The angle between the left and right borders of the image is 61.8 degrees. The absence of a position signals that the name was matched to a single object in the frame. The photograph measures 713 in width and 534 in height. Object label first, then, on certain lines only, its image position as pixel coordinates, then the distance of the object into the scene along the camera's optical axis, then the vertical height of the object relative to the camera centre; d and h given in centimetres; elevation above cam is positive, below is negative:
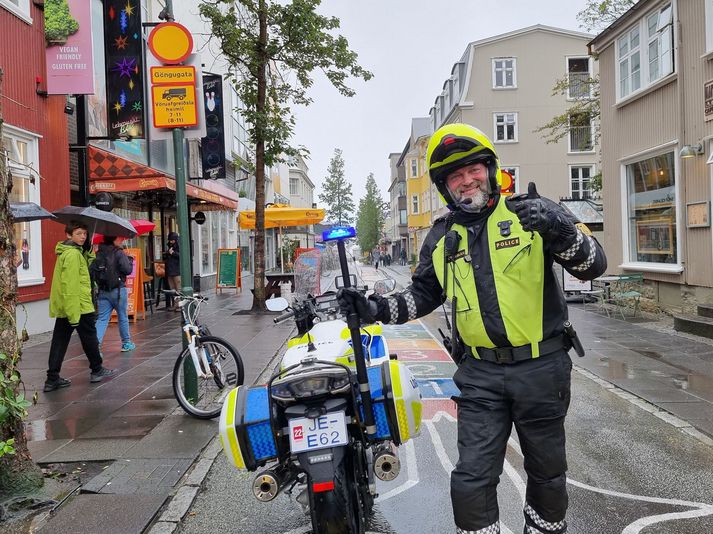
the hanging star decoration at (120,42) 1248 +476
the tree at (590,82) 1961 +598
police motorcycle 260 -78
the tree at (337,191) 8300 +1004
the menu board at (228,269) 2069 -14
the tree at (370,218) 8662 +640
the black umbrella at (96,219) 778 +67
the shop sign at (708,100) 1059 +268
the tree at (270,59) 1330 +475
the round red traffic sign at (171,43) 568 +216
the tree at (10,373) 361 -61
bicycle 566 -101
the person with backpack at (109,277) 838 -11
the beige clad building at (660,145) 1091 +221
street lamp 1089 +181
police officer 248 -34
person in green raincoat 676 -36
